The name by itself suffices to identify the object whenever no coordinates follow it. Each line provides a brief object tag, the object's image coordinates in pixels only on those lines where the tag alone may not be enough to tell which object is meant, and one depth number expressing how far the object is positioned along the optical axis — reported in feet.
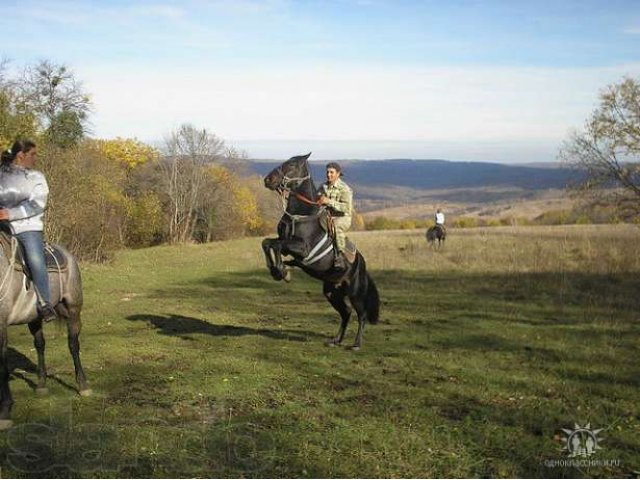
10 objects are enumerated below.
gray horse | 22.59
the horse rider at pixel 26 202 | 22.71
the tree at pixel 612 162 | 92.22
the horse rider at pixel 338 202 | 34.60
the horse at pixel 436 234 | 108.57
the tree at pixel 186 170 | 188.85
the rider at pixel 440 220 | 107.55
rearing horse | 32.78
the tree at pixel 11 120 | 78.38
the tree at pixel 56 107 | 90.84
